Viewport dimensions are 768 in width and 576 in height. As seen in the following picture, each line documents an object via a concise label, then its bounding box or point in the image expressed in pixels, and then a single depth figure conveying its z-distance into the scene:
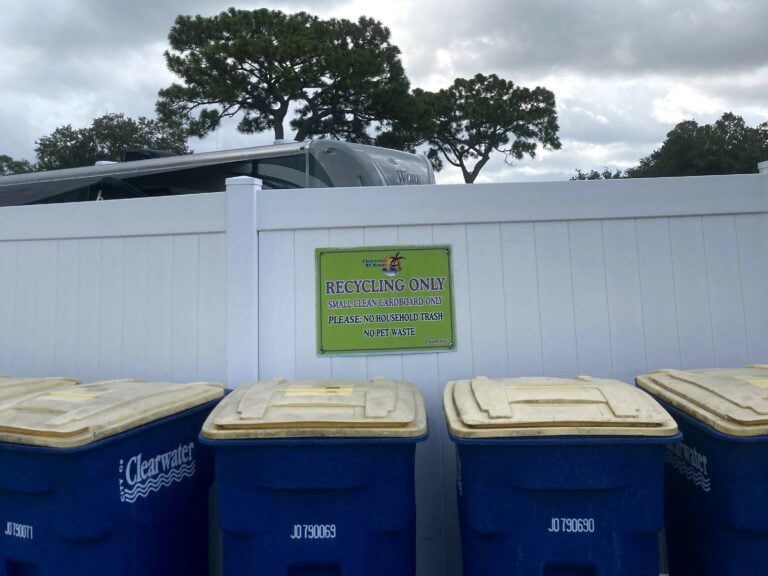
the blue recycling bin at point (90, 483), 2.33
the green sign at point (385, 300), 3.47
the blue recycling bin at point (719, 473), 2.32
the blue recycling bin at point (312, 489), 2.37
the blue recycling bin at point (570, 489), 2.30
